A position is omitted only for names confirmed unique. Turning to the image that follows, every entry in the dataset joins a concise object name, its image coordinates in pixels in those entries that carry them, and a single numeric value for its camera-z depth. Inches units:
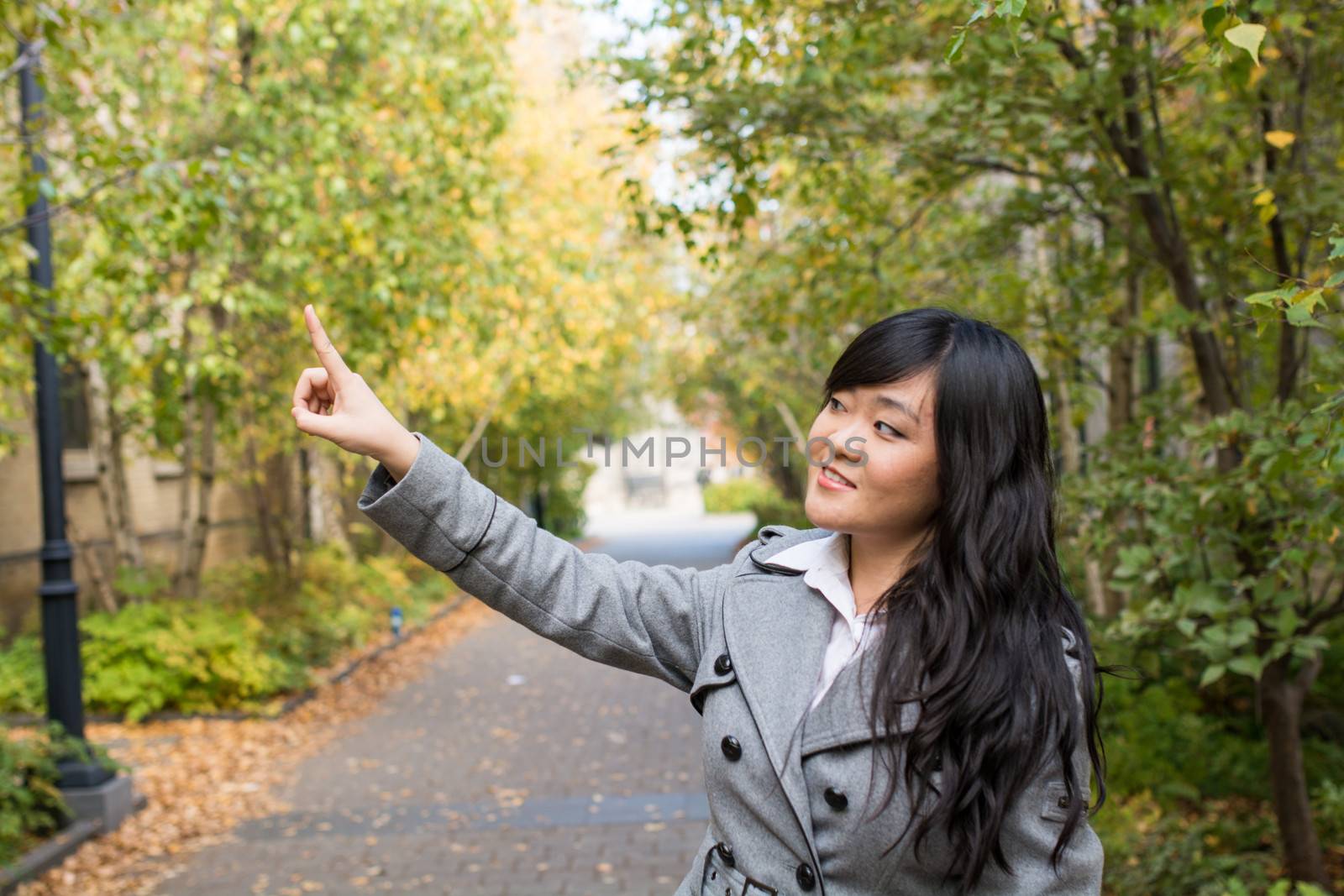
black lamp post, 253.9
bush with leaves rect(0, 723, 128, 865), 229.0
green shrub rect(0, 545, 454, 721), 363.6
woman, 68.5
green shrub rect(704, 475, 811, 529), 1252.7
